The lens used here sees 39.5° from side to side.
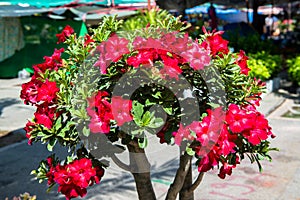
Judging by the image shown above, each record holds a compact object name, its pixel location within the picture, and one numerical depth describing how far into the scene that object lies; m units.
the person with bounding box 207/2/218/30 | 15.74
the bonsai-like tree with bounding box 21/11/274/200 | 2.48
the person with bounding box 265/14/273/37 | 26.59
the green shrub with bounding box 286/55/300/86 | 11.65
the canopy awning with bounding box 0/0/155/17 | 11.19
